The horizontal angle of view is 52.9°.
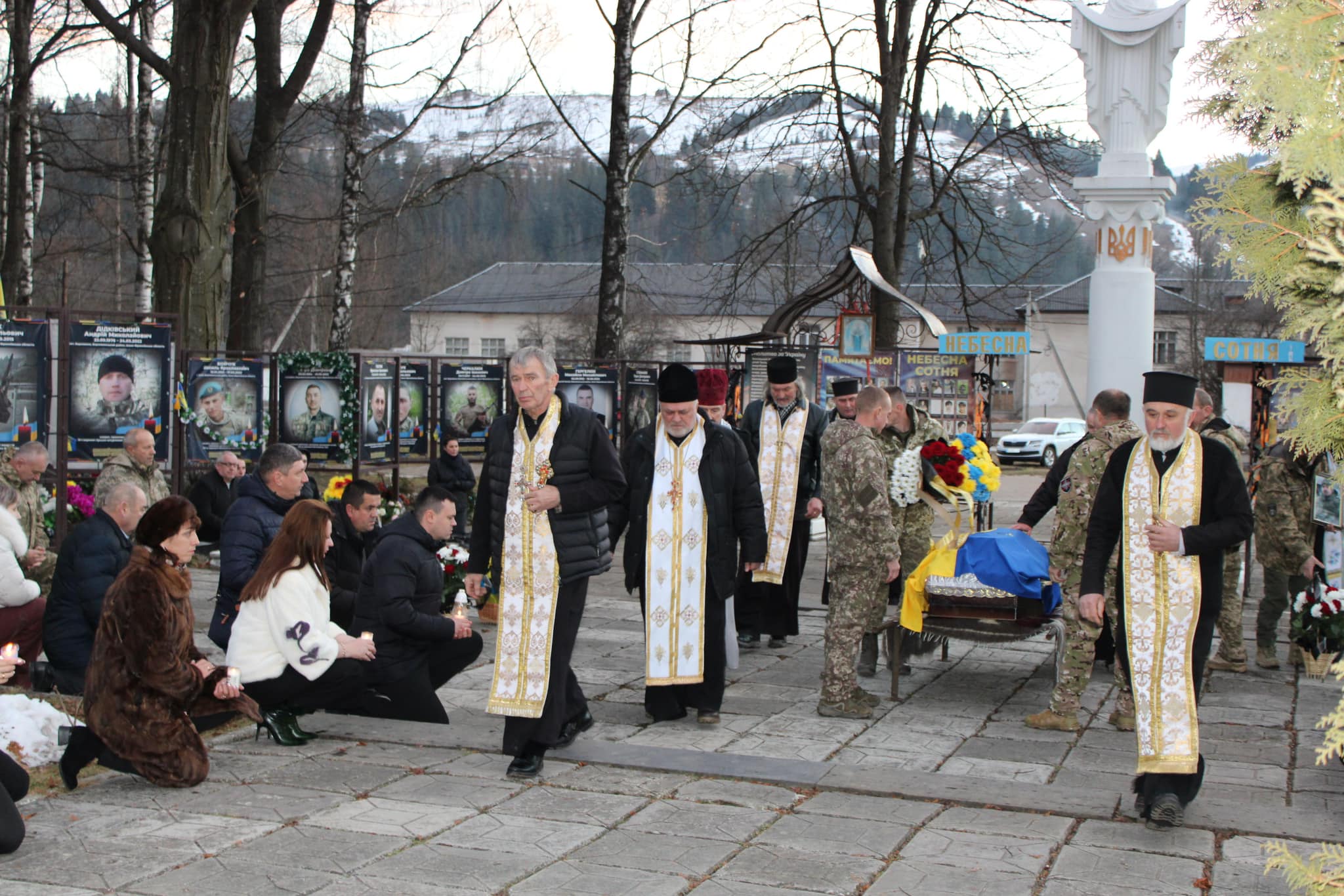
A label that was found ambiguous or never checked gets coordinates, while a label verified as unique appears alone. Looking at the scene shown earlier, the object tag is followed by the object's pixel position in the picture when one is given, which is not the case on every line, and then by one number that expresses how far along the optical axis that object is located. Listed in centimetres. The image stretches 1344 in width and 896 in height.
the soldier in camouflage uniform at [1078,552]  687
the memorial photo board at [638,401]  1641
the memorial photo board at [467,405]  1506
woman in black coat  1401
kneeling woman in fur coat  557
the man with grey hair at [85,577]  696
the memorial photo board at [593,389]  1606
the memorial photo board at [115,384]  1151
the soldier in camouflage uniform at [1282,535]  845
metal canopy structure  1491
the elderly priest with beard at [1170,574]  524
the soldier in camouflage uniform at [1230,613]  823
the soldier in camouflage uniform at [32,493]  875
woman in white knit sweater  627
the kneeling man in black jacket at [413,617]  672
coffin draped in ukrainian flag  736
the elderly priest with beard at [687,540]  695
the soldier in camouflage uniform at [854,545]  720
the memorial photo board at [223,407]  1293
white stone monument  1489
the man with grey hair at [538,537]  602
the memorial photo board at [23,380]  1096
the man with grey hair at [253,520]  712
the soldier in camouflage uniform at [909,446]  934
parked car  3778
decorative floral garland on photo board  1408
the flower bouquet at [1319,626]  786
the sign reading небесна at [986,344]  1277
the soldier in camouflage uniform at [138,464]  983
